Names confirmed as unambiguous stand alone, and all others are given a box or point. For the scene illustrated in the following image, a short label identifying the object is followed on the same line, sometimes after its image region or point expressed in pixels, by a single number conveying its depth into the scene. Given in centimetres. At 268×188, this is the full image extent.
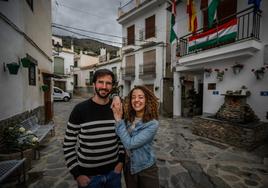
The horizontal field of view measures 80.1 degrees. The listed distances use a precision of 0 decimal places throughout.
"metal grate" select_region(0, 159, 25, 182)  242
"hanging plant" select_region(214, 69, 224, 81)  725
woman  170
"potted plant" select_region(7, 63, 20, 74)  378
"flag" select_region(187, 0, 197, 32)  790
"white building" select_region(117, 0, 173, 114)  1294
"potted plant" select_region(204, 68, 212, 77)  783
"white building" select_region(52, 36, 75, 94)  2473
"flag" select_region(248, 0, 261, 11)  539
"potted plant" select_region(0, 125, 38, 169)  341
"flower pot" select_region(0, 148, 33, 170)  328
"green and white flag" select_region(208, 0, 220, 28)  630
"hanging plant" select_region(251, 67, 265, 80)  592
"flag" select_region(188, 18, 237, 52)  632
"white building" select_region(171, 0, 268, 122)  598
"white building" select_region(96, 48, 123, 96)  1792
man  172
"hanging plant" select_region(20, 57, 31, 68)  445
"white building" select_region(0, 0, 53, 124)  372
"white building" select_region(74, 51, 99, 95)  2822
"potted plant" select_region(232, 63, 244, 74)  648
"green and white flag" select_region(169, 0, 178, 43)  852
